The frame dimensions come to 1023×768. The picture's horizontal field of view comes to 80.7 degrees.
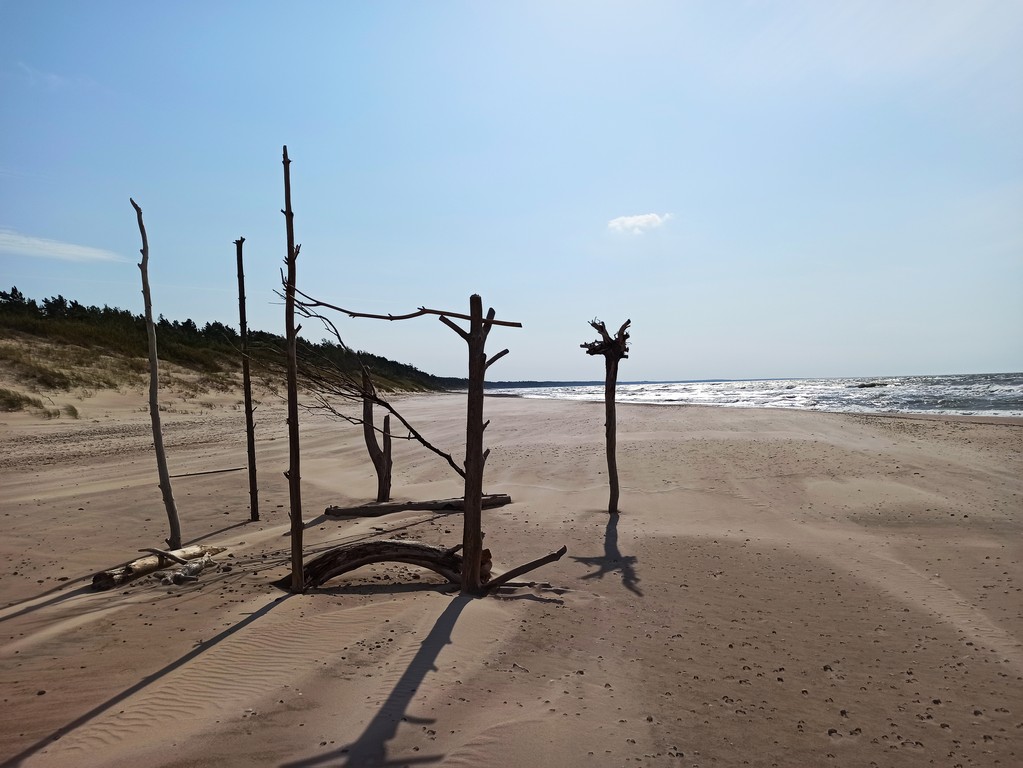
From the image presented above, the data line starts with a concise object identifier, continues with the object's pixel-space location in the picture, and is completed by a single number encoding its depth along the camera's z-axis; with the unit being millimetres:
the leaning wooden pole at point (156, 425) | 7191
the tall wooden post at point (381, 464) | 11555
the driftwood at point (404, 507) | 10812
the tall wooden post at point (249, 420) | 9274
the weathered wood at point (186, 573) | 6680
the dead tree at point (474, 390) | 5584
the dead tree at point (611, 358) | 10997
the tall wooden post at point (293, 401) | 5797
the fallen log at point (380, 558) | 6785
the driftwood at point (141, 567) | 6535
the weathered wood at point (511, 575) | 6344
